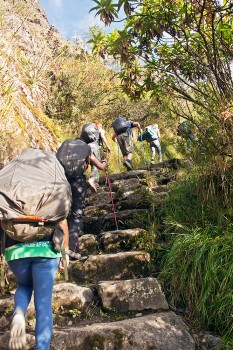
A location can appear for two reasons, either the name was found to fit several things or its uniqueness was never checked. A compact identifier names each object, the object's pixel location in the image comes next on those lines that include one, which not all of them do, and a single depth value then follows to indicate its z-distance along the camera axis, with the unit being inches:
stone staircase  120.6
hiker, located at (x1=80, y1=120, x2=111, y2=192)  265.7
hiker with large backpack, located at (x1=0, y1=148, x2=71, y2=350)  99.3
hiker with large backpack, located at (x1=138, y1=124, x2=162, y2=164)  434.0
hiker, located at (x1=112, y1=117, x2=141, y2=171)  362.0
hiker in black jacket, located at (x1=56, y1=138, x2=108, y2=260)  175.3
